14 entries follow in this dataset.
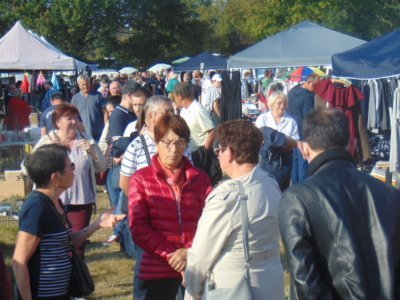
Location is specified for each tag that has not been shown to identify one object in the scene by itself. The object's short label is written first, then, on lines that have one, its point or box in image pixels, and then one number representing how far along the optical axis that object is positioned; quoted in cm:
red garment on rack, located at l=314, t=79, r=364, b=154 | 1012
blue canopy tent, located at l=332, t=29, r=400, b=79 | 907
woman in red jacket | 405
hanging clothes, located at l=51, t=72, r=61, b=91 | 2548
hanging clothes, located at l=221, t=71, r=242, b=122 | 1353
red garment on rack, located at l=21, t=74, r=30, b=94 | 3121
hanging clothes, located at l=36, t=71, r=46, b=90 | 3108
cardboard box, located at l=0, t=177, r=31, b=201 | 1087
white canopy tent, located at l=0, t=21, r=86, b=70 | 1420
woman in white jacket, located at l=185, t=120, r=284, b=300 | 351
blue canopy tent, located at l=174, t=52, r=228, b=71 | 2950
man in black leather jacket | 292
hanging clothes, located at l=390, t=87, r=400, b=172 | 781
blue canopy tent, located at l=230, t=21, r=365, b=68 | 1571
